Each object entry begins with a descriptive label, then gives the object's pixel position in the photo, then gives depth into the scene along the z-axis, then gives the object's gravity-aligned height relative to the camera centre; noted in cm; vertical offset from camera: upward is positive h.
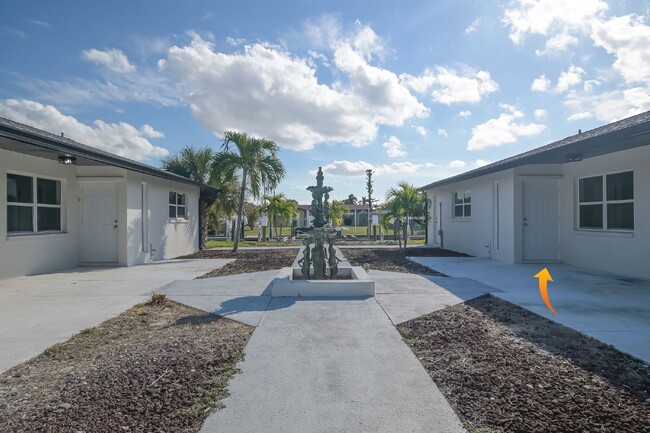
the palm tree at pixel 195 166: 1792 +248
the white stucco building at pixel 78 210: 877 +25
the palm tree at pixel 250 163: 1522 +220
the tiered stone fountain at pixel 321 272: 682 -114
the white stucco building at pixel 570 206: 846 +33
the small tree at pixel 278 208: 2420 +63
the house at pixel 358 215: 5582 +41
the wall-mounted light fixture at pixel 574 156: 850 +137
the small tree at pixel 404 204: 1728 +61
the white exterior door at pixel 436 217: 1836 +2
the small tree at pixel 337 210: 2925 +58
